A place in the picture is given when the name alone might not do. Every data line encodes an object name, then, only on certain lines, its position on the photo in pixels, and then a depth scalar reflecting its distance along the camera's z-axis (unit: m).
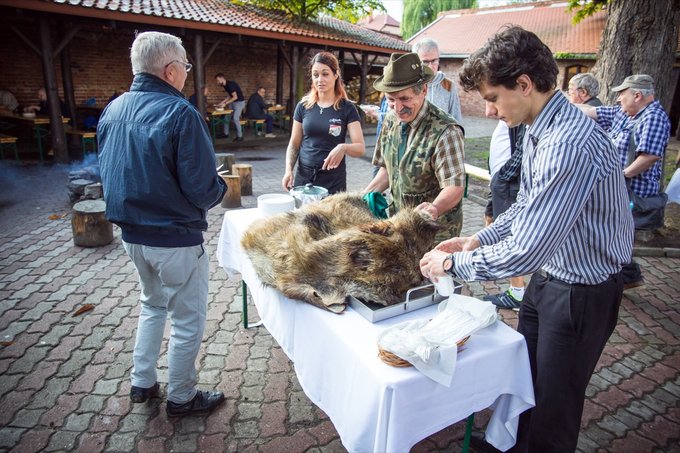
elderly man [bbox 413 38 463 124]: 4.43
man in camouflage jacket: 2.39
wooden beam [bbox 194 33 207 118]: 11.77
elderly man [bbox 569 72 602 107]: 4.60
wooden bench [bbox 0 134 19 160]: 8.82
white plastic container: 2.66
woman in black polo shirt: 3.59
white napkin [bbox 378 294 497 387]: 1.40
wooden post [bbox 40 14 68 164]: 9.27
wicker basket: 1.44
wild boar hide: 1.74
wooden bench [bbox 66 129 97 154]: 9.69
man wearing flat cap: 4.07
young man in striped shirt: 1.40
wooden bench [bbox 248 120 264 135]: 14.52
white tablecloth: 1.42
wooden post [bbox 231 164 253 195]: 7.57
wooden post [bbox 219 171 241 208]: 6.78
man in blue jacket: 2.04
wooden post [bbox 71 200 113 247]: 5.02
